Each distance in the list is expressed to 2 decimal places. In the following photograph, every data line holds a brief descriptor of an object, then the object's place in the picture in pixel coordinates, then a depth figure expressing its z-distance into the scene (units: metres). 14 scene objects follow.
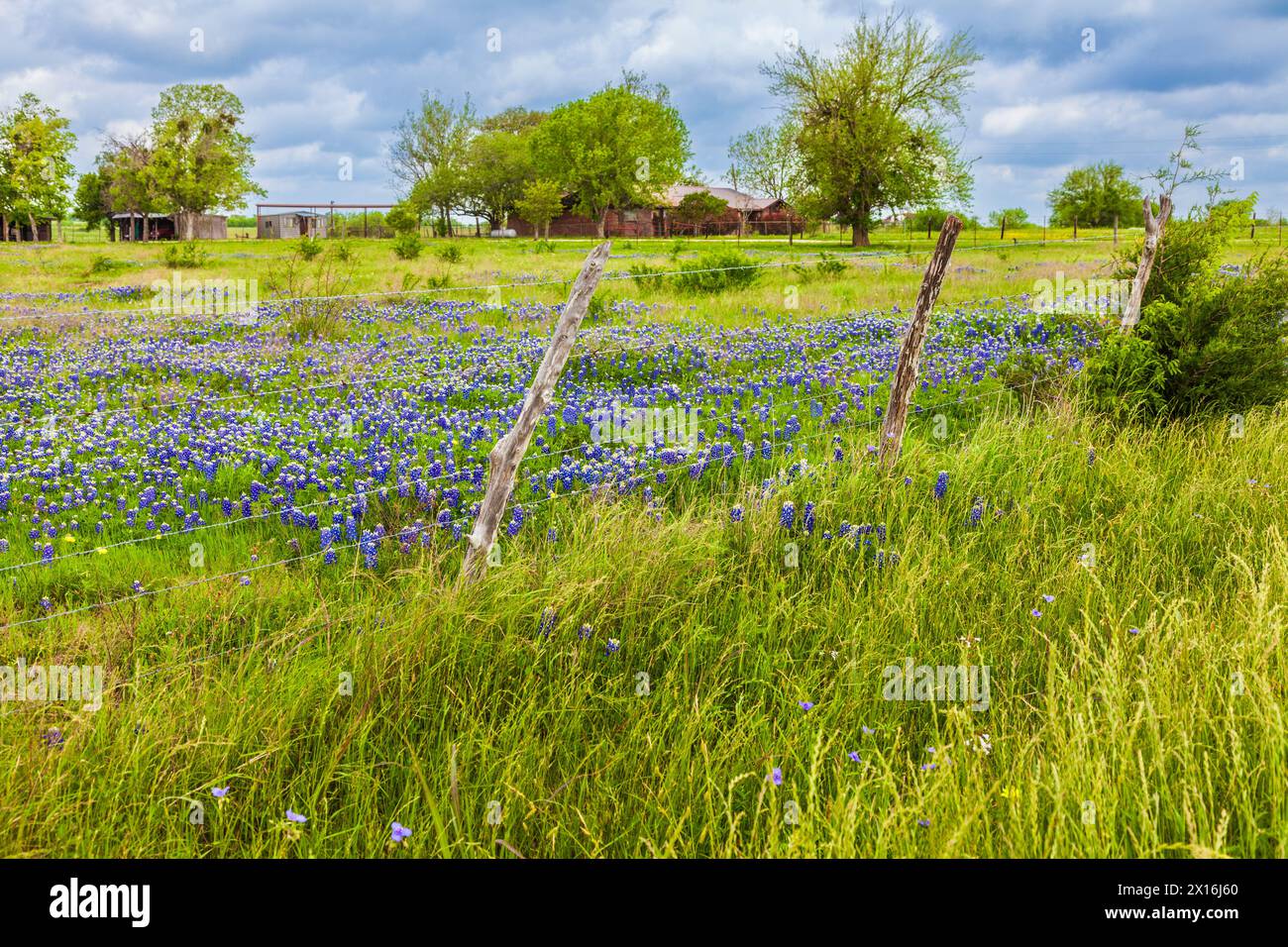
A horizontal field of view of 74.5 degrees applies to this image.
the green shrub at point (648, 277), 20.39
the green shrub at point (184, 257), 30.16
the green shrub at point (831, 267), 25.45
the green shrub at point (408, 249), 33.69
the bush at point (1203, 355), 7.81
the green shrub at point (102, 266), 29.33
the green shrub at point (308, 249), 30.73
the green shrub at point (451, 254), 31.14
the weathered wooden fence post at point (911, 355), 6.48
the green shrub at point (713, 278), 20.09
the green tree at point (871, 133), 50.09
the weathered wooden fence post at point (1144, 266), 8.66
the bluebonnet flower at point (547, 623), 3.90
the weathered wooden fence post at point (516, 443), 4.33
